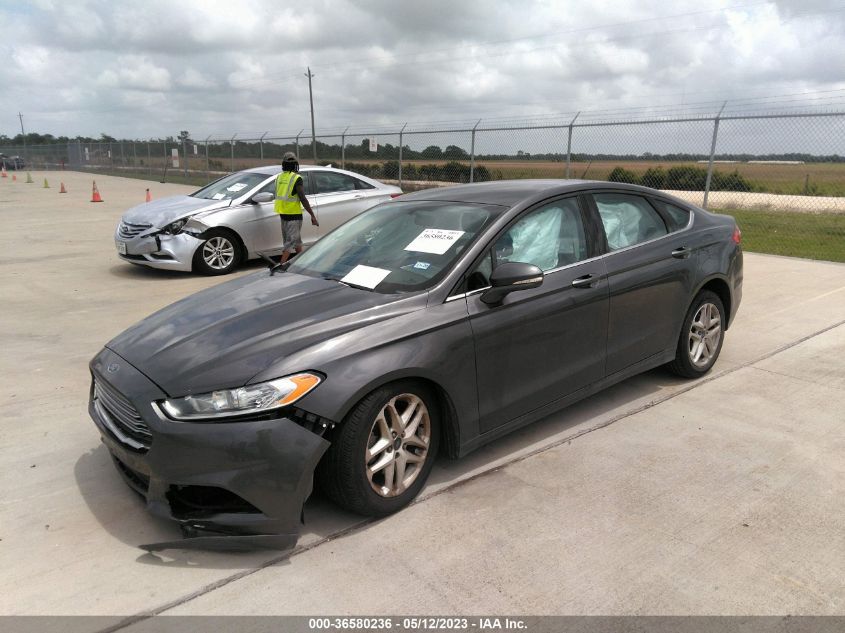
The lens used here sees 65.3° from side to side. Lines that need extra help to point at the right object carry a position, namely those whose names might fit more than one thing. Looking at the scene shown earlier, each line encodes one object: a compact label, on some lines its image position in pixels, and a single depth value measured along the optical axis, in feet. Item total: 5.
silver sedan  29.01
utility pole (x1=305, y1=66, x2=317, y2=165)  75.81
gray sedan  9.22
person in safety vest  28.09
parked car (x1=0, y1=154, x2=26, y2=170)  161.58
